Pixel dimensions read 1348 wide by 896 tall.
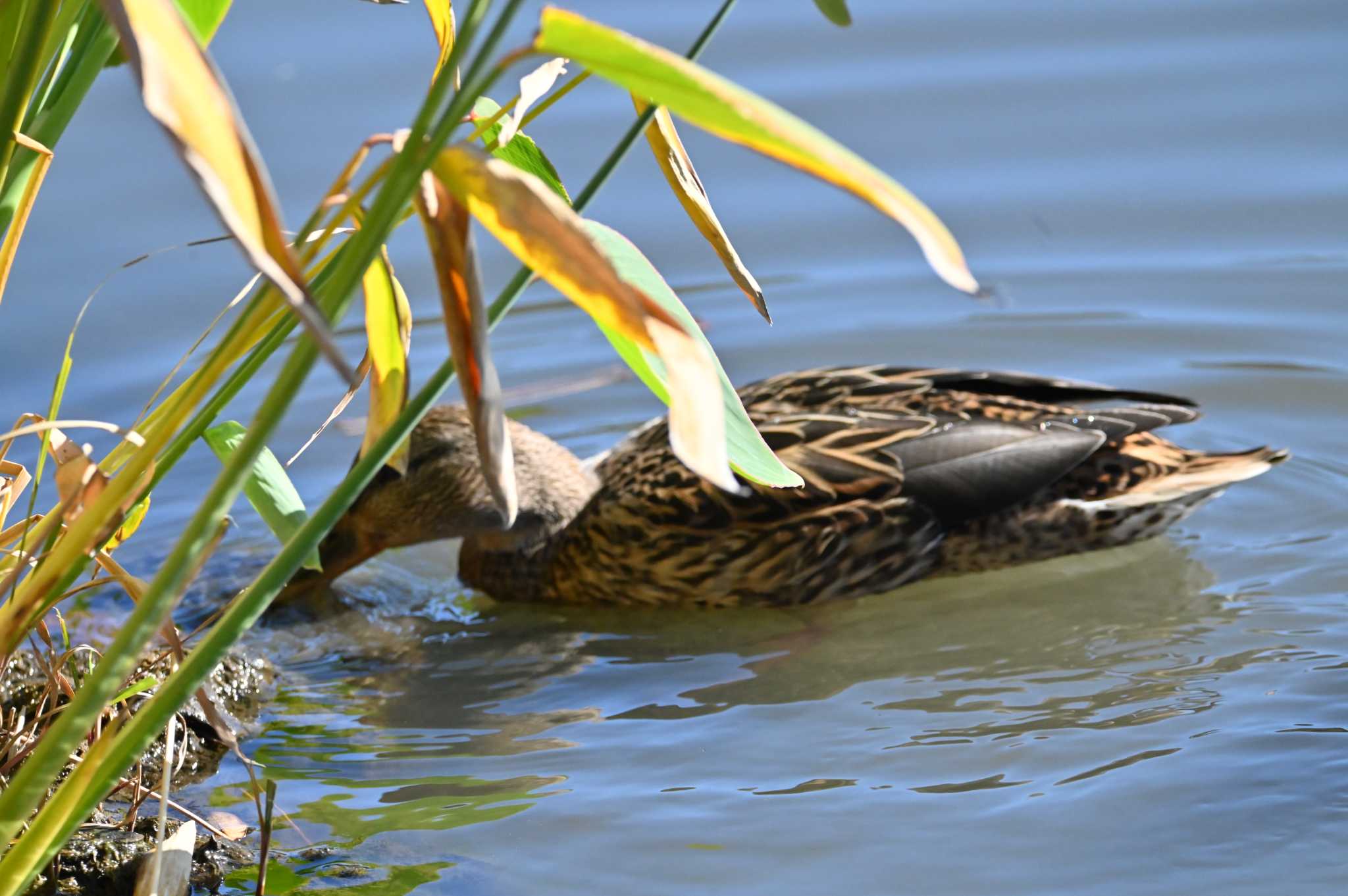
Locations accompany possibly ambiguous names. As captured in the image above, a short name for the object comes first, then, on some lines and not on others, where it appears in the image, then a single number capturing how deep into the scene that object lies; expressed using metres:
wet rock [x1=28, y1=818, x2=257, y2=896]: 6.32
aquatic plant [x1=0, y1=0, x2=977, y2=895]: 3.28
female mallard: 11.01
